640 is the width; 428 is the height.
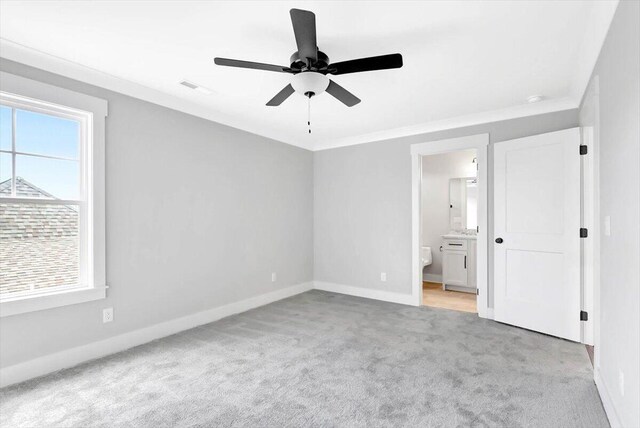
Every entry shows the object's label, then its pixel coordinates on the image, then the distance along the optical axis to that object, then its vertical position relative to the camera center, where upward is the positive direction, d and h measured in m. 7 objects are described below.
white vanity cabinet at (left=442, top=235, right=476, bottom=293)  5.34 -0.81
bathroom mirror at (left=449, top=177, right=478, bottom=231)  5.94 +0.21
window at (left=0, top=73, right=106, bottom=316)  2.42 +0.16
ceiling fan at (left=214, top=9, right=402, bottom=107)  1.82 +0.98
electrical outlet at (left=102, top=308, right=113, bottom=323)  2.86 -0.87
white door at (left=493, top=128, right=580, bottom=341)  3.17 -0.19
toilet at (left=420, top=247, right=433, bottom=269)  5.90 -0.76
